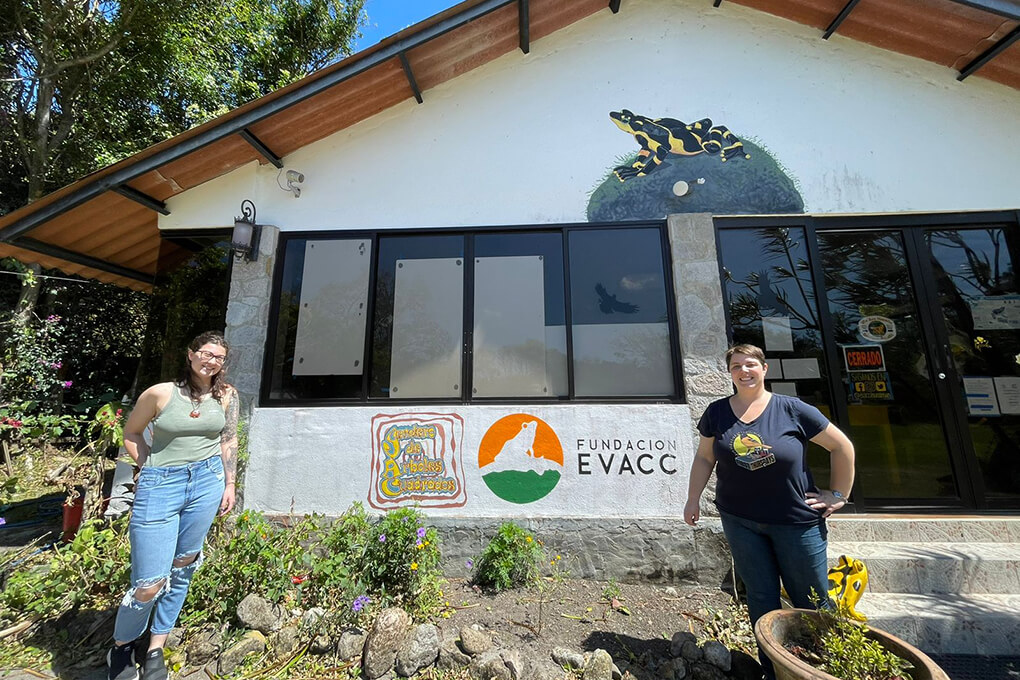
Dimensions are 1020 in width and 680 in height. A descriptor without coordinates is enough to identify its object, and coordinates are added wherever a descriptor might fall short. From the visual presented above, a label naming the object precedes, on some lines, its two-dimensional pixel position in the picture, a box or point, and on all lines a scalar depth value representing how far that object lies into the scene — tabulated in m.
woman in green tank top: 2.33
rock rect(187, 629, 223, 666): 2.57
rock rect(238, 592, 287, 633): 2.71
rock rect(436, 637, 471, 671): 2.50
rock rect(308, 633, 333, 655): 2.63
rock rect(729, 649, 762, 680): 2.48
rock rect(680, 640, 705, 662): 2.57
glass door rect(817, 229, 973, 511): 3.77
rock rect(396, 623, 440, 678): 2.47
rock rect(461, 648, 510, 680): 2.39
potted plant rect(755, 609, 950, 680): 1.78
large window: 3.91
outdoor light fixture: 4.06
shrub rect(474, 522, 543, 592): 3.23
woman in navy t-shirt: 2.18
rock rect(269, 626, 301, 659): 2.63
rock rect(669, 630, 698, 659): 2.64
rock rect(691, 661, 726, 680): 2.44
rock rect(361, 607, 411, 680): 2.46
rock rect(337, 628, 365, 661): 2.58
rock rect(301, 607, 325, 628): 2.74
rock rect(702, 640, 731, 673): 2.51
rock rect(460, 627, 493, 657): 2.55
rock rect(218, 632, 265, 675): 2.50
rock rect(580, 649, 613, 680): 2.40
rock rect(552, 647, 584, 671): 2.47
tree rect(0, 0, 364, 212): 7.54
